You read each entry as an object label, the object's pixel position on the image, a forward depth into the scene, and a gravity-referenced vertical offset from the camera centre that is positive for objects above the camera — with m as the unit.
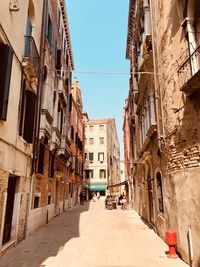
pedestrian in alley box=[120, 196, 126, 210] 22.23 -1.09
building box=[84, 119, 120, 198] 41.56 +6.63
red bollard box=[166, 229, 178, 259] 6.23 -1.29
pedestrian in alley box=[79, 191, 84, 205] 28.67 -0.73
